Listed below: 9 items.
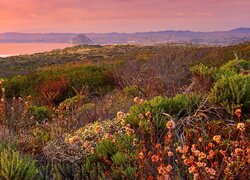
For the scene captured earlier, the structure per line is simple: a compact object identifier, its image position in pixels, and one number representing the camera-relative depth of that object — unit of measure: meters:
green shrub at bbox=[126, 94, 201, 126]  5.33
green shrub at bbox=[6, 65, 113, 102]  15.44
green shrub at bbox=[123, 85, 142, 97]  10.44
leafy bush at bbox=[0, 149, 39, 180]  3.92
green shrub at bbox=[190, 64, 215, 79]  8.61
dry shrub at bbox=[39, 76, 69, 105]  14.74
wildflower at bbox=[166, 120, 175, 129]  3.26
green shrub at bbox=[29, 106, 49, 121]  9.36
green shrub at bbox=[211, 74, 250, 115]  5.74
